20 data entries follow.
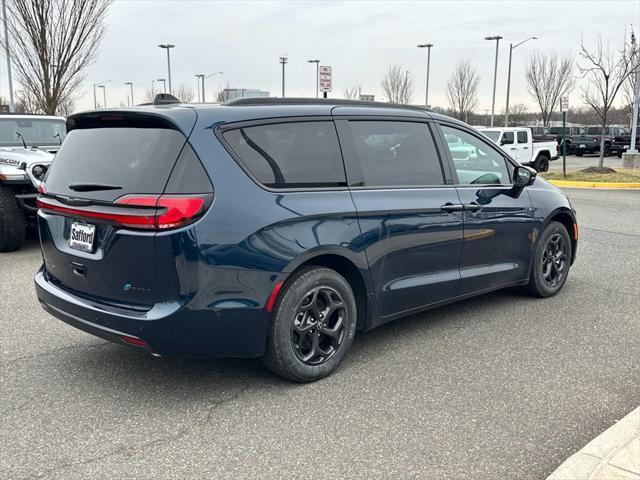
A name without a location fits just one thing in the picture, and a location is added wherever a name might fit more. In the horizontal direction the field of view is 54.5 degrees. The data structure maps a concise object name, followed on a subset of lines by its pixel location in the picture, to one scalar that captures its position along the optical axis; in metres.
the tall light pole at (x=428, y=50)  43.71
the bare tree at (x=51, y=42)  16.98
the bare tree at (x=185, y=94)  54.50
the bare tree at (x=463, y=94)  47.97
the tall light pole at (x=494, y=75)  40.42
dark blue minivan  3.34
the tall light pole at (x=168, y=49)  44.77
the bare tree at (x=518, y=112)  63.12
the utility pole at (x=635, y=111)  19.77
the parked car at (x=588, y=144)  33.03
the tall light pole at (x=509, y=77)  37.91
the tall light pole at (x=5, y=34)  17.65
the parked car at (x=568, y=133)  33.73
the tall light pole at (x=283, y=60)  44.44
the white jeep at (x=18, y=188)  7.63
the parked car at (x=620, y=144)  32.96
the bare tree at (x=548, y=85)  41.38
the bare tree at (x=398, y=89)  49.12
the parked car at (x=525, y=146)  21.08
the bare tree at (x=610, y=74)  19.23
